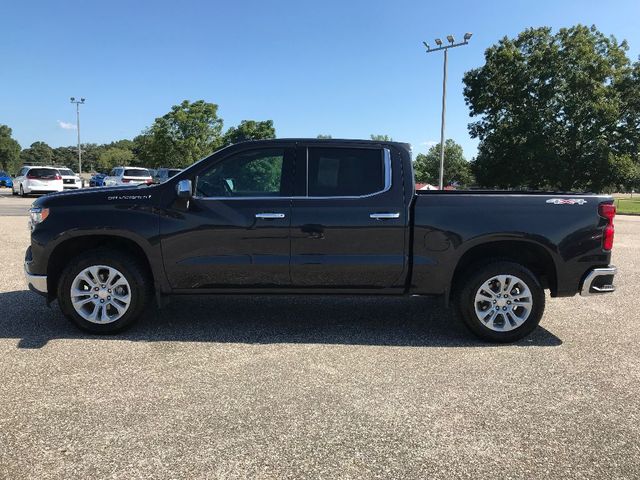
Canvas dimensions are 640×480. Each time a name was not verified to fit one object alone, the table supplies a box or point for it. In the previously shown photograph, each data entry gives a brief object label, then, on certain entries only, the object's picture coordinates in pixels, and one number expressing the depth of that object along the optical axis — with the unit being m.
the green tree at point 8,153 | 115.44
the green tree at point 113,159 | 124.31
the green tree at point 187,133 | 54.25
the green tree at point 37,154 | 147.62
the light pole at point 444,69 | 27.36
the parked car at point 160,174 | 31.84
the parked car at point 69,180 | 28.79
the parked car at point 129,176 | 26.69
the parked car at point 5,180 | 41.78
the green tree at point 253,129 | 56.91
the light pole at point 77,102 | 60.50
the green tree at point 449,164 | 106.75
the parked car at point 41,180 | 27.42
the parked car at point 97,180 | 36.80
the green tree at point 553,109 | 35.16
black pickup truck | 4.69
